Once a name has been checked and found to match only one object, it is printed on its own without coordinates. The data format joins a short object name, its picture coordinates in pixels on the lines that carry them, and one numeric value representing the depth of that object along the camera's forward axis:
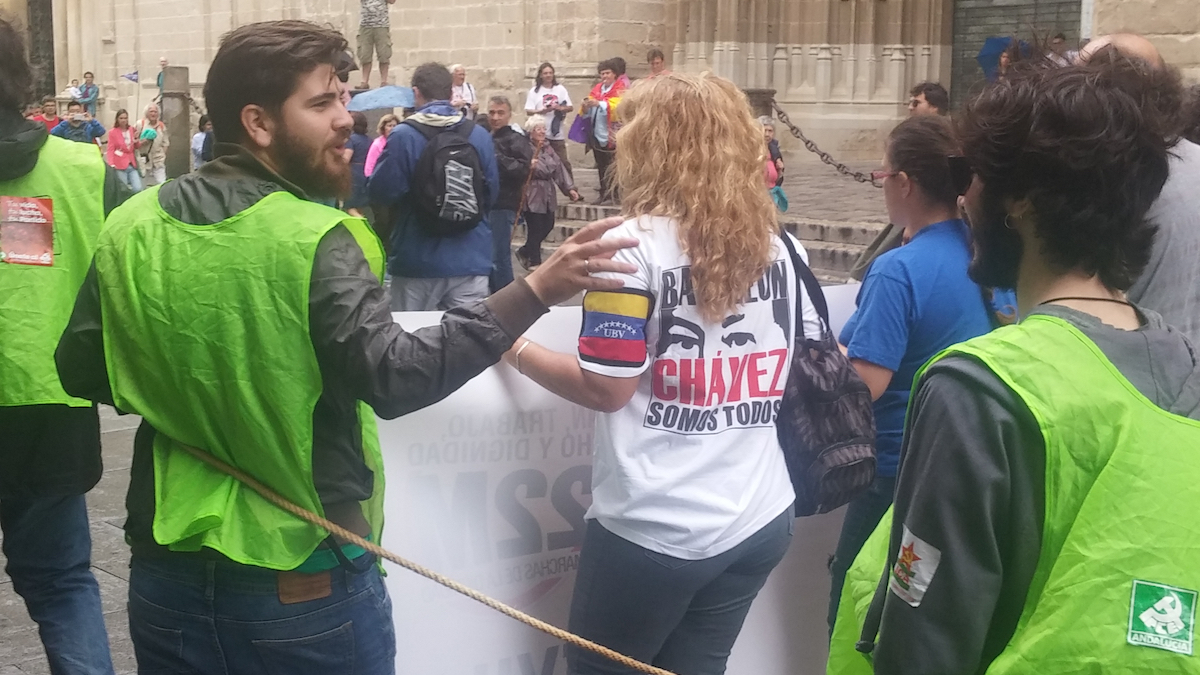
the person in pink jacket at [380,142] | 9.28
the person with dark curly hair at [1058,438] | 1.54
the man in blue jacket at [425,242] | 7.17
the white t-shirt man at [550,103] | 16.59
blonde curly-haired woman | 2.64
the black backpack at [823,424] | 2.84
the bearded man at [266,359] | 2.14
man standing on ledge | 19.95
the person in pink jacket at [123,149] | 21.05
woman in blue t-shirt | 3.22
